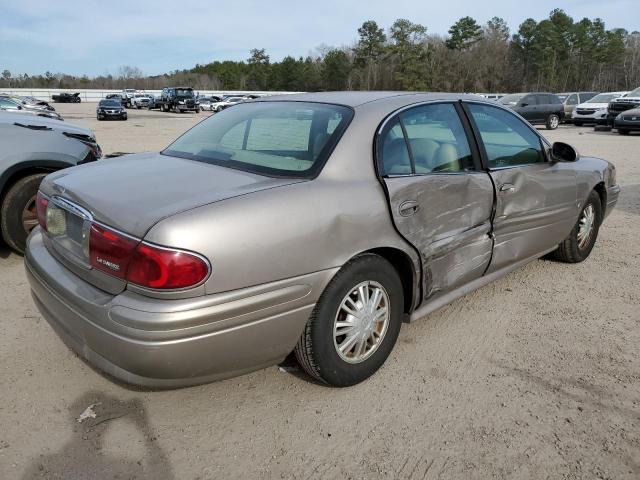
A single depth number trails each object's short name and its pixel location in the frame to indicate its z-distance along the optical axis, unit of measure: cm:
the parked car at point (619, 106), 2139
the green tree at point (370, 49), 8100
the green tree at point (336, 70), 8256
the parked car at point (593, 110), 2366
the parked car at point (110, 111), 3016
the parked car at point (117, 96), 5596
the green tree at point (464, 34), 8238
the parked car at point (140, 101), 5137
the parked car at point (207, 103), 4897
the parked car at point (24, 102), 1881
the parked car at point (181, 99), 4159
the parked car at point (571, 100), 2642
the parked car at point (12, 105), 1749
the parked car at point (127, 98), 5419
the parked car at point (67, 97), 6141
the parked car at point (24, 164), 449
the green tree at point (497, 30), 8769
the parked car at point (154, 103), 4712
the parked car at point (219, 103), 4135
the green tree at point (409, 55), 7562
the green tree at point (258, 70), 9812
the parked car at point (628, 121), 1895
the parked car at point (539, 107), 2250
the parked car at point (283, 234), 210
